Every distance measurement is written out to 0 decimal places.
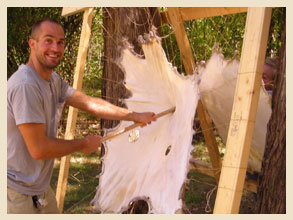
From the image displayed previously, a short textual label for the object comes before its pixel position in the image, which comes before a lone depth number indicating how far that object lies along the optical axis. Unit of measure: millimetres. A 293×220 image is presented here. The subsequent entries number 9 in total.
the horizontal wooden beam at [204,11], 2710
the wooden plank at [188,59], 3104
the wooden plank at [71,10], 3180
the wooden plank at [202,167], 3168
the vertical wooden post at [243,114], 1698
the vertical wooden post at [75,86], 3105
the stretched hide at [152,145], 2271
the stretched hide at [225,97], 2486
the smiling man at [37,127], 1921
